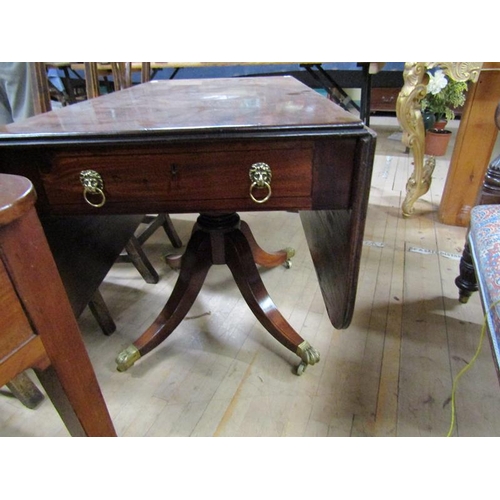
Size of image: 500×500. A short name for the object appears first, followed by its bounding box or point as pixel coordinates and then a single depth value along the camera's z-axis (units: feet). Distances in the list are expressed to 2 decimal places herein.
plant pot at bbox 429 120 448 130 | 8.52
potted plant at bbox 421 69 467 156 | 5.33
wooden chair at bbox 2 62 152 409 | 2.89
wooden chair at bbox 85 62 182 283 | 4.33
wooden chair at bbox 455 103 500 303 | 2.96
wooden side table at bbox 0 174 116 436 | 1.37
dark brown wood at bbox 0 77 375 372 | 1.93
